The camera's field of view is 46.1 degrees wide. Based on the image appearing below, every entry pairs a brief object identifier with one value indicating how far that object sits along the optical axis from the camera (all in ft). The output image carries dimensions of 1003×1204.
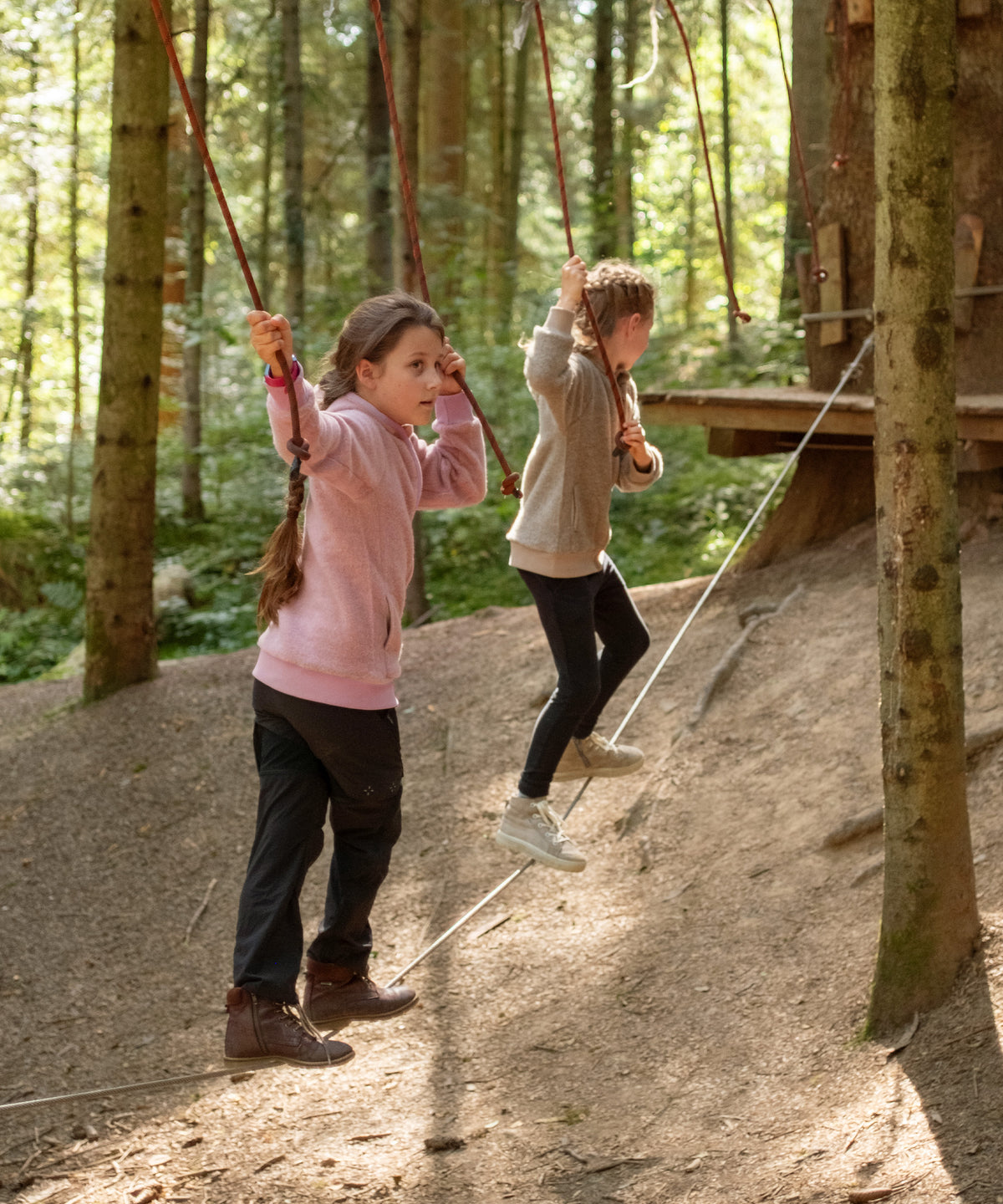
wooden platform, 18.27
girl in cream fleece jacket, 11.41
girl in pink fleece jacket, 8.61
